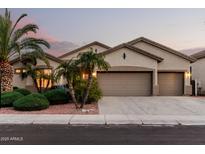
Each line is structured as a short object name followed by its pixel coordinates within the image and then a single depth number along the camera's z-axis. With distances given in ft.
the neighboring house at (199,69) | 51.96
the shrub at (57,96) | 34.36
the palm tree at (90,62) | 30.83
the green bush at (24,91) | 37.23
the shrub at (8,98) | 31.60
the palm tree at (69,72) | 31.40
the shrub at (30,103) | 29.27
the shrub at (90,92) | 34.85
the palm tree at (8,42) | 35.64
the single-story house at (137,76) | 46.53
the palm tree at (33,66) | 40.56
